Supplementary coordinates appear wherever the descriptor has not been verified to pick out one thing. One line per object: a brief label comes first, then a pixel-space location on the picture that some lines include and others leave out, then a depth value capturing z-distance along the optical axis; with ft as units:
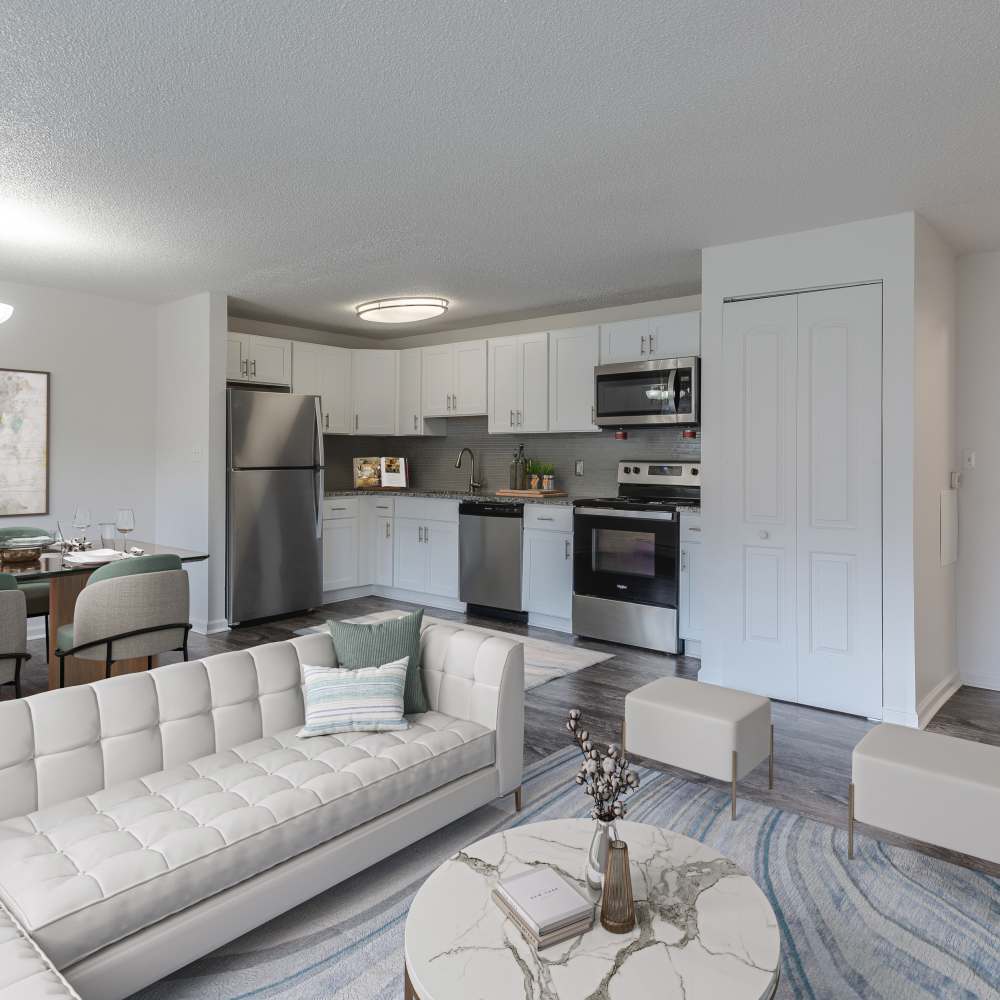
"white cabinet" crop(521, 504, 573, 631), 17.97
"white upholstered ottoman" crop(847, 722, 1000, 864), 7.13
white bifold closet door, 12.17
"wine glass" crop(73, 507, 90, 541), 13.56
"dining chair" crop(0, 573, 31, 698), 9.96
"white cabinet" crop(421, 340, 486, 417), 20.74
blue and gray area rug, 6.03
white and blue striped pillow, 8.14
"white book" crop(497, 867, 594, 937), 4.96
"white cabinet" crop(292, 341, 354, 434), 20.98
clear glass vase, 5.39
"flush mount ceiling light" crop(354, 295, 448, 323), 18.34
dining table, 11.53
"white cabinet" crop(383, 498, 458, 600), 20.48
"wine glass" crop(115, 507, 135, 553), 12.80
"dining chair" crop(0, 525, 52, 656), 13.96
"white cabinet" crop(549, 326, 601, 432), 18.15
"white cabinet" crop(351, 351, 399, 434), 22.53
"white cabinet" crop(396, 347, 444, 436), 22.20
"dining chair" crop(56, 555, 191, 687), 10.66
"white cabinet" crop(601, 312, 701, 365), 16.31
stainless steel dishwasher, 19.01
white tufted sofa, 5.41
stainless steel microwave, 15.74
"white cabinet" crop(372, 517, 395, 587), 22.03
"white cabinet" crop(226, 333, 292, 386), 19.34
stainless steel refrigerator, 18.15
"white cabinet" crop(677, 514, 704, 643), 15.62
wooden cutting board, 19.54
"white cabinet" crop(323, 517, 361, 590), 21.02
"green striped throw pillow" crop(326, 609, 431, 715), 8.82
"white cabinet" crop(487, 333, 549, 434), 19.25
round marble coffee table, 4.50
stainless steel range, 15.99
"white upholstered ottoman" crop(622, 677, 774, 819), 8.90
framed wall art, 16.76
